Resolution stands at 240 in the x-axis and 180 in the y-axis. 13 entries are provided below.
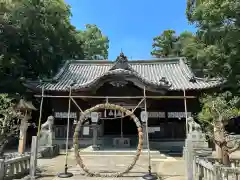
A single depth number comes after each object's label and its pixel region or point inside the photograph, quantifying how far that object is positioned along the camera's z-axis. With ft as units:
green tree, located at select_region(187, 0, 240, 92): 42.78
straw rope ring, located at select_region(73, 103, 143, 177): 21.88
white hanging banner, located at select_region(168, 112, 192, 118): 43.05
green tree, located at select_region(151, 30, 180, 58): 99.93
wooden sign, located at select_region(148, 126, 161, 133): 36.72
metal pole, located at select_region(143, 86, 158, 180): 20.61
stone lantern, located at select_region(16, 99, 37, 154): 29.05
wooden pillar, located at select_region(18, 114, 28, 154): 28.87
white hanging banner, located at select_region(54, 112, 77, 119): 45.33
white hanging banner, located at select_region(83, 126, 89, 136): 40.51
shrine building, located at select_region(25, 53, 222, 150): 39.65
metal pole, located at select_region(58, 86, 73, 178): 21.60
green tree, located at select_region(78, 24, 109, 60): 109.65
